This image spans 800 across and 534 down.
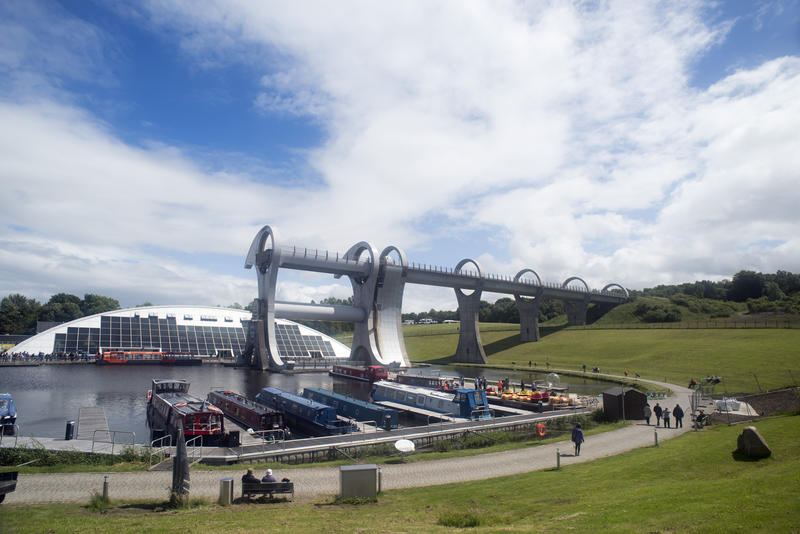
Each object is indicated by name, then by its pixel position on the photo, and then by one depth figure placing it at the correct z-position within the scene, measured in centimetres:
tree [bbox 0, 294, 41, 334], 11750
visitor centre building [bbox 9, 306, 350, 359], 7325
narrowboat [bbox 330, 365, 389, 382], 5791
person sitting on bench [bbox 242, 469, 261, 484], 1451
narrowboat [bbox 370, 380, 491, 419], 3294
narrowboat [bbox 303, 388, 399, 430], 2969
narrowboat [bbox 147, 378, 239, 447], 2448
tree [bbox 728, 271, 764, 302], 11662
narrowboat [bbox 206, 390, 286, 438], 2769
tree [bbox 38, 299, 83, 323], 13350
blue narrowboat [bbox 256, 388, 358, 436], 2833
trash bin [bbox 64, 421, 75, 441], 2244
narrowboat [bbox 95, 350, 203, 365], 6862
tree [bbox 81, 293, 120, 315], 14738
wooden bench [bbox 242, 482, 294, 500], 1441
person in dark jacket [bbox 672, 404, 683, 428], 2709
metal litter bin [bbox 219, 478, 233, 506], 1396
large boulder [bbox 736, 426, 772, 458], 1636
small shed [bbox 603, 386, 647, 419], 2938
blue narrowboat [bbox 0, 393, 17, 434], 2647
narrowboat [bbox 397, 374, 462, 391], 4425
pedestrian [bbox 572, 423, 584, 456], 2087
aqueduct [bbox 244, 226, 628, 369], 6631
